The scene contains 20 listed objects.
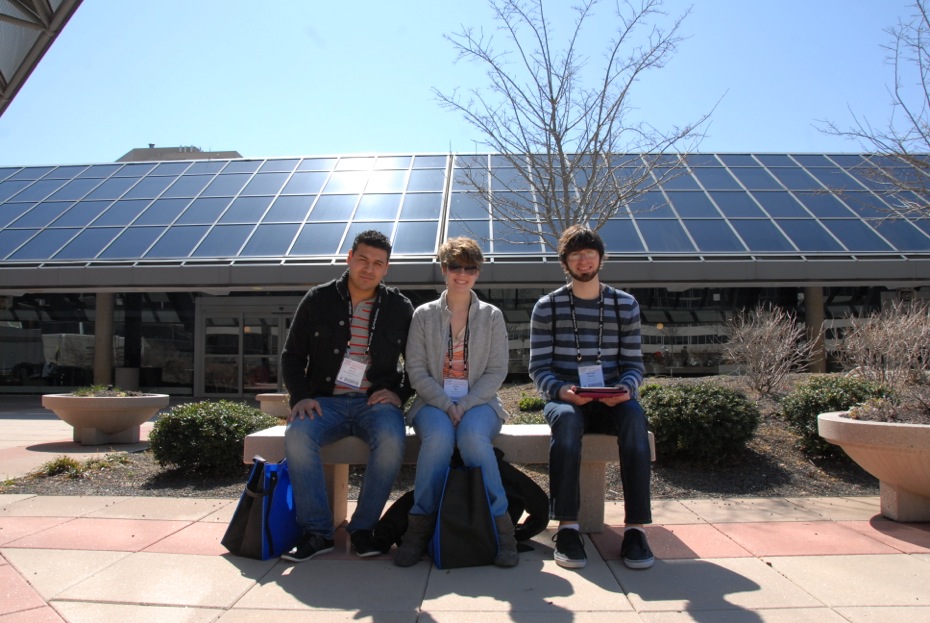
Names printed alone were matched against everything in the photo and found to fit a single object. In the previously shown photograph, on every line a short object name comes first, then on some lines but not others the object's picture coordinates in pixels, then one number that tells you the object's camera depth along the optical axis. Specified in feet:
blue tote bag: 12.82
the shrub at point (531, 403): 30.22
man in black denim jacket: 13.14
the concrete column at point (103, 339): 54.95
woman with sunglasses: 12.73
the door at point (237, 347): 55.83
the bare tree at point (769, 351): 28.68
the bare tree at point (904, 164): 20.84
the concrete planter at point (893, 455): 14.17
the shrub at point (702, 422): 20.62
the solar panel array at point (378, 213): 49.80
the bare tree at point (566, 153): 26.12
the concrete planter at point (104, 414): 27.96
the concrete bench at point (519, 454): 14.05
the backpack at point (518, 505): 13.42
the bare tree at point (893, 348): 23.49
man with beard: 13.23
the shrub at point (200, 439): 20.92
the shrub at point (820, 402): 21.57
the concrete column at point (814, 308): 50.49
